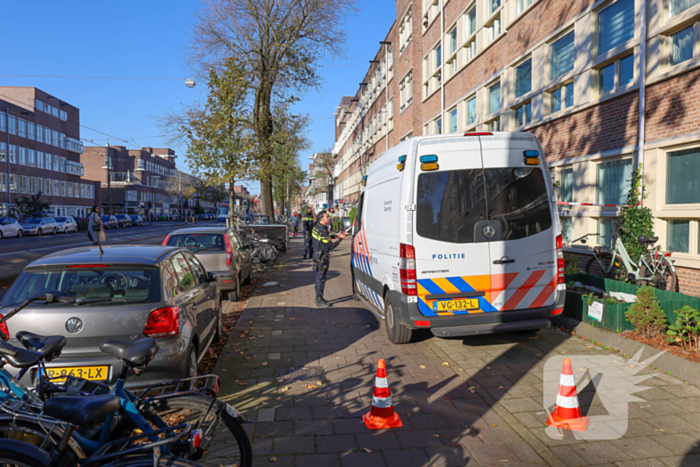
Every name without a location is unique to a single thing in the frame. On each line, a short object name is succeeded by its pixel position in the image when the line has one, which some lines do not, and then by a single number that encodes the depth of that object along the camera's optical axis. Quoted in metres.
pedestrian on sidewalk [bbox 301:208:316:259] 18.95
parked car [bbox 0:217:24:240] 35.41
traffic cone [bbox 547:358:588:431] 3.96
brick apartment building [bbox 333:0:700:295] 8.52
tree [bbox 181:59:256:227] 15.60
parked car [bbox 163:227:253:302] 9.71
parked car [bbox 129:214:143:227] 64.16
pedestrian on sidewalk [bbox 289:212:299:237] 39.74
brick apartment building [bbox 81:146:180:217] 96.19
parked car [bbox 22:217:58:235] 39.22
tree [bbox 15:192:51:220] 45.66
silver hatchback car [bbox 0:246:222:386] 3.92
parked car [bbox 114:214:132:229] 58.50
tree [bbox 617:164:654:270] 8.70
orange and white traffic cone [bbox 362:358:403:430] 4.04
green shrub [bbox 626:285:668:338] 5.73
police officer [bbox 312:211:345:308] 9.50
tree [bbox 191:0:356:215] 22.66
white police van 5.80
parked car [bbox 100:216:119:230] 52.98
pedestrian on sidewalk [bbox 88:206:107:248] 14.91
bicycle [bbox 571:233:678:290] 8.33
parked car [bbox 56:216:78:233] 43.69
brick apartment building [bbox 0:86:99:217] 52.22
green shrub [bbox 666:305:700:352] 5.32
